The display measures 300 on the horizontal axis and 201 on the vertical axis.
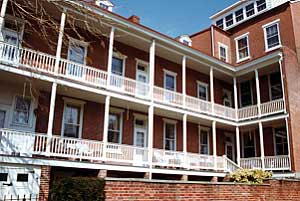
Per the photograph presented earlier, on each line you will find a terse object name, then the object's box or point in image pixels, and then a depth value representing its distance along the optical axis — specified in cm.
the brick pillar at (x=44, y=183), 1012
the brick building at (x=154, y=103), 1123
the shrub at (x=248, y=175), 1248
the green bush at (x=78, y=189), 582
